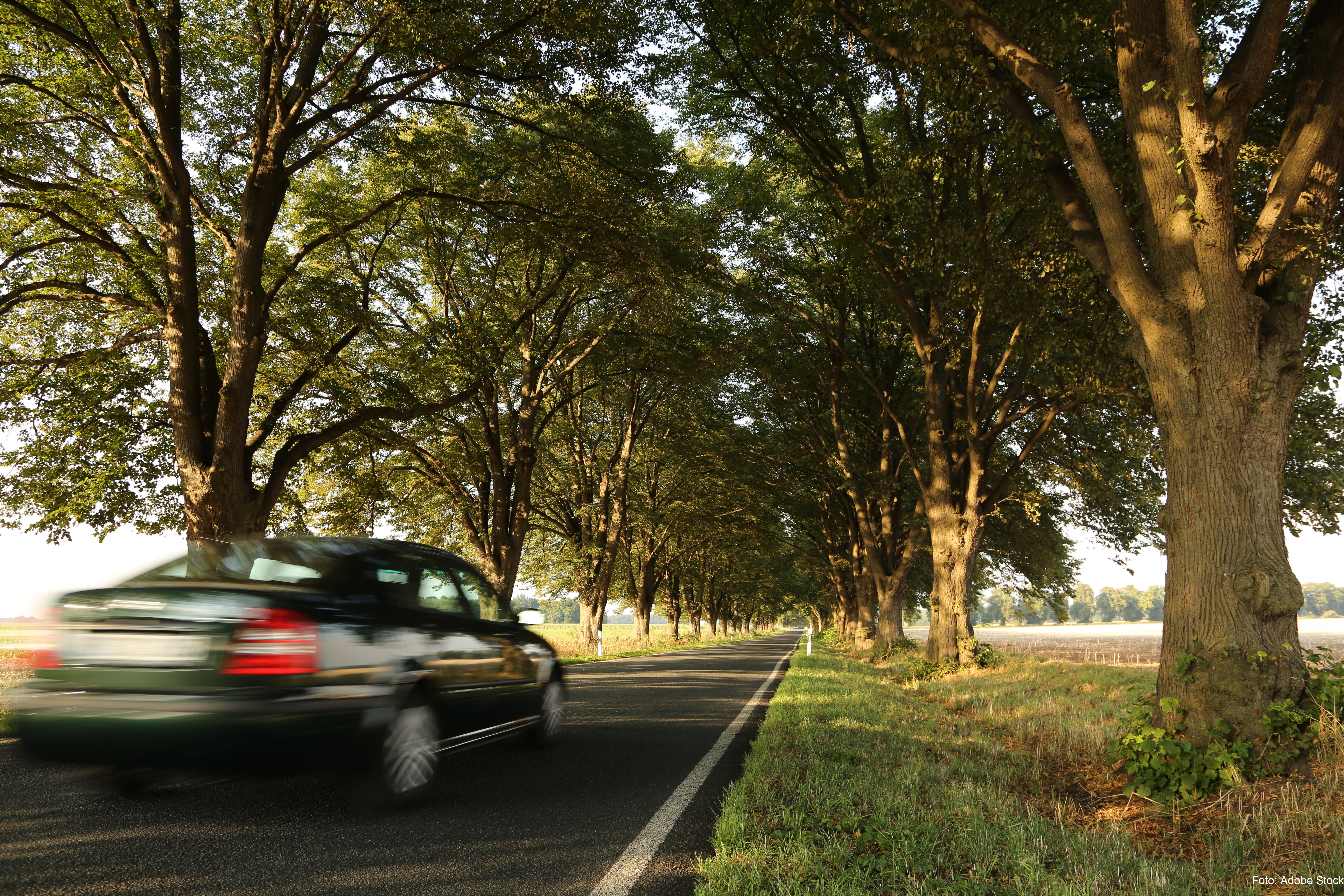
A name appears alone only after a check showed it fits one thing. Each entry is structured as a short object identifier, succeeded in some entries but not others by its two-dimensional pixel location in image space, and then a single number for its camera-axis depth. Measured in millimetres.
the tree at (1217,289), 4707
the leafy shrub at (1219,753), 4363
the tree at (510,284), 12344
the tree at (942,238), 8898
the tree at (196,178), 10047
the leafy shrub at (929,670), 13203
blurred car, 3395
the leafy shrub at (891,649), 19328
